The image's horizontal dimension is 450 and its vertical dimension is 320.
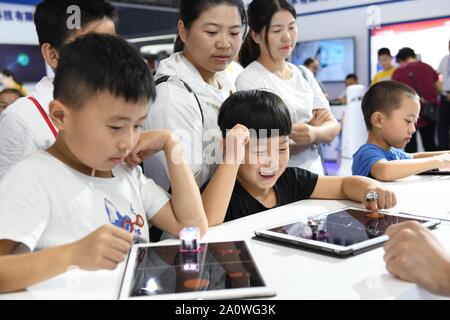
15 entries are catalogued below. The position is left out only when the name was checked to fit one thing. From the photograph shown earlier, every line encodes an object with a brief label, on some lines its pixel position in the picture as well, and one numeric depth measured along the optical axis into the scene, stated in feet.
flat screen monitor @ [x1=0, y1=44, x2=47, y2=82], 22.02
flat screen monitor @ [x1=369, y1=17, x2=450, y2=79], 19.81
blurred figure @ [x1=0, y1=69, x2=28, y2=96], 19.89
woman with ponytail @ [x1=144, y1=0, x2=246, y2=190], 4.69
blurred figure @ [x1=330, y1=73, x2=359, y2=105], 21.38
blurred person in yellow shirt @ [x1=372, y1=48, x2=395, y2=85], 20.08
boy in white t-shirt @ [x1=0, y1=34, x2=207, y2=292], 2.70
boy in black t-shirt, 4.40
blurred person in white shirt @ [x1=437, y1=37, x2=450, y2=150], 18.34
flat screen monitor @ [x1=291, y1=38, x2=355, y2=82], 23.03
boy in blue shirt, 6.29
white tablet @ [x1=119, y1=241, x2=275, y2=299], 2.52
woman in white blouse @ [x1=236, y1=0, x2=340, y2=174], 6.44
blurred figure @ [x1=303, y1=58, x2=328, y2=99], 23.11
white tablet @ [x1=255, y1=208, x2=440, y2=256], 3.22
